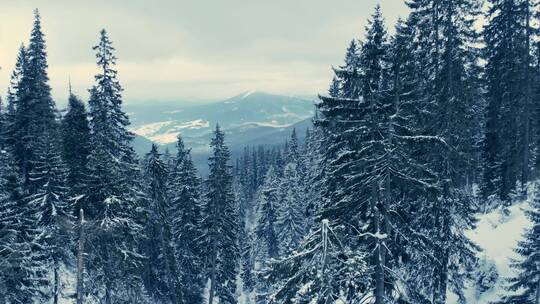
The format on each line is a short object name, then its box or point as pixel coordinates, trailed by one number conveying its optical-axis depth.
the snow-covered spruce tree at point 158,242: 36.56
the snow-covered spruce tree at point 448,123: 21.50
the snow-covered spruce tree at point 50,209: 27.11
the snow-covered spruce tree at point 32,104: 37.44
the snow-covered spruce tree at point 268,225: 52.03
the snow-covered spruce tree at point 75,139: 29.61
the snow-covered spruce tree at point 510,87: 31.17
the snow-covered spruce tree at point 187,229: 40.72
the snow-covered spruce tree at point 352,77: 14.81
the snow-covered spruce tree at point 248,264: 55.31
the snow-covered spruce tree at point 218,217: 36.72
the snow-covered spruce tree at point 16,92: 38.41
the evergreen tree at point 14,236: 21.33
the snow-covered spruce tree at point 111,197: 24.41
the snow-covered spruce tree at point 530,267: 20.09
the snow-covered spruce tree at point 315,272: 10.91
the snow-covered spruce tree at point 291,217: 47.41
